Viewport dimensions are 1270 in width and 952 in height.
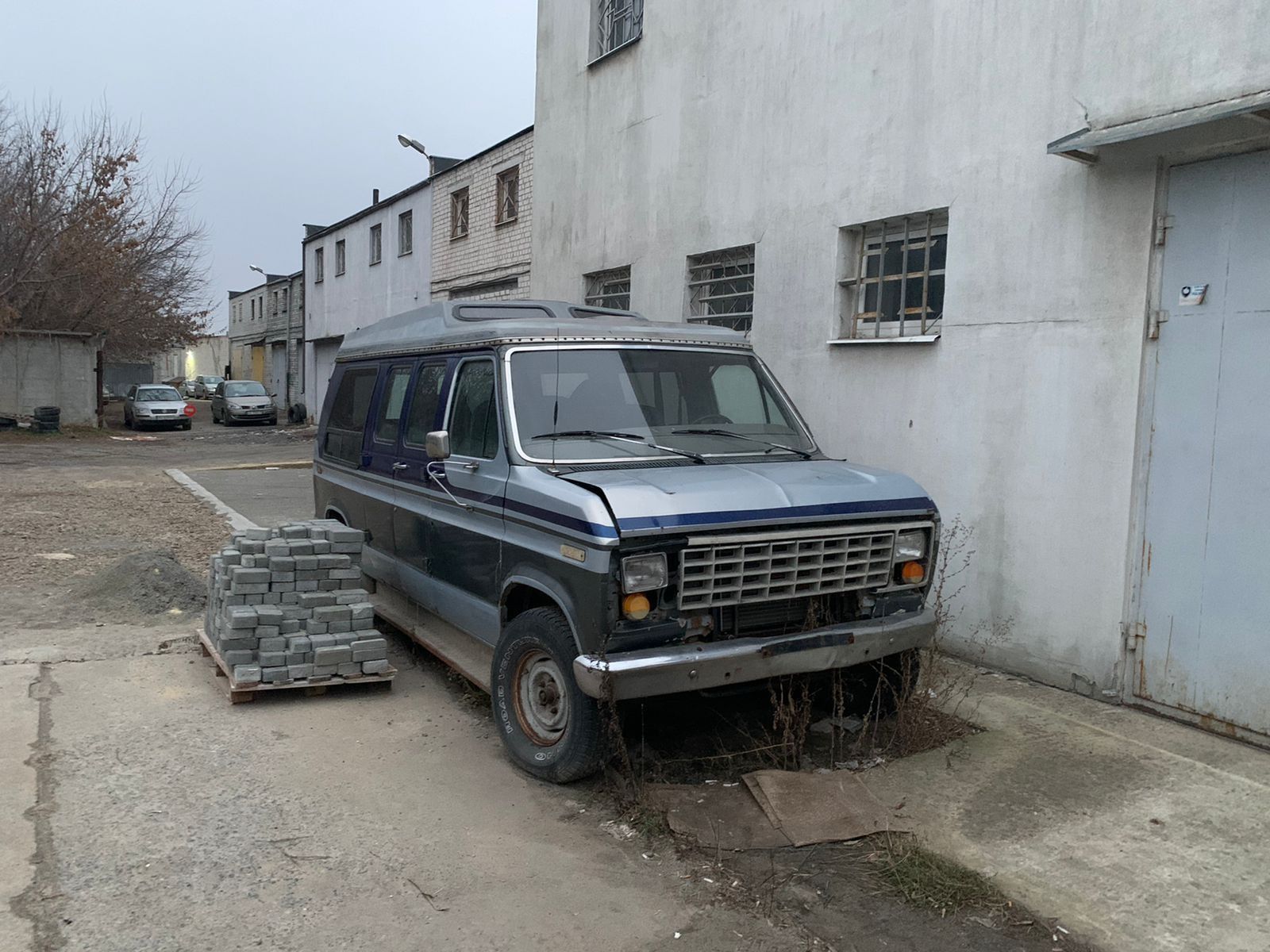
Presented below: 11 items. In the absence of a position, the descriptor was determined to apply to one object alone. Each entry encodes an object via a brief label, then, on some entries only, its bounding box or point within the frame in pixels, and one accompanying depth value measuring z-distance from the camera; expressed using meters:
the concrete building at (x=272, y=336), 38.41
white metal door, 5.08
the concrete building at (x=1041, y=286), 5.21
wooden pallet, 5.62
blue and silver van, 4.25
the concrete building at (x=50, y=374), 27.17
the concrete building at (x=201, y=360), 72.00
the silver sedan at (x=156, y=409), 30.78
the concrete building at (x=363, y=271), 22.66
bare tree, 26.08
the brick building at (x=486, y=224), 17.50
